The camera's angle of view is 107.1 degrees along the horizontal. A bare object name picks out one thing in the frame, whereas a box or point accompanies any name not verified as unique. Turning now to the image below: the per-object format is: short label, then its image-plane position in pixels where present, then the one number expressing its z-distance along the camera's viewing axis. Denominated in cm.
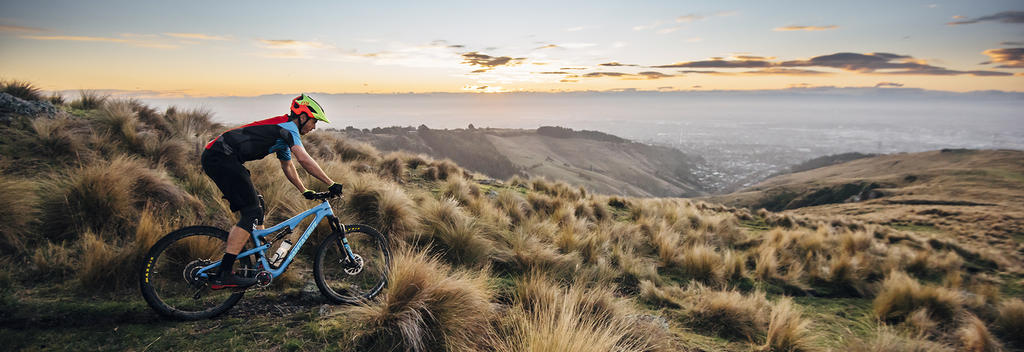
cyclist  390
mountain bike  391
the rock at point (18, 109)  768
